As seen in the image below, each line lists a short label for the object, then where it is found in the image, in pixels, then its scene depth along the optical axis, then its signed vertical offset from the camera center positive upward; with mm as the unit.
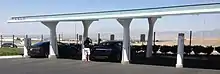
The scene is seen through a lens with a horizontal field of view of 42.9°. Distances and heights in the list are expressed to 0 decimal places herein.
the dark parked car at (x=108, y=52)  15649 -928
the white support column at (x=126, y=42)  14676 -356
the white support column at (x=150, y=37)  17929 -116
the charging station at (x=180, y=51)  13134 -749
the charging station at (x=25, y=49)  19087 -912
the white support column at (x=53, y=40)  17940 -288
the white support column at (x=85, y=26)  18055 +615
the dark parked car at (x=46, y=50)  18376 -954
